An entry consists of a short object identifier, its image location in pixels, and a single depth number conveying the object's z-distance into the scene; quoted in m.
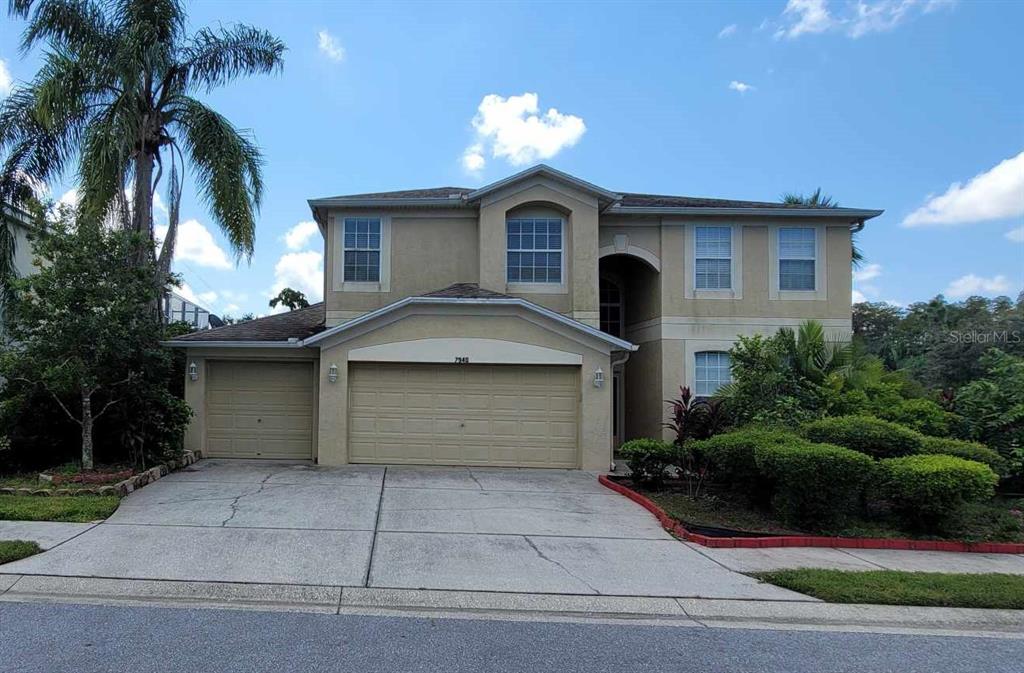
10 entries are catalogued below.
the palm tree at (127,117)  14.03
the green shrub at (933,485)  8.84
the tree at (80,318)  10.78
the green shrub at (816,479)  9.04
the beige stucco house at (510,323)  13.89
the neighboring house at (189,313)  25.50
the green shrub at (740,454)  10.12
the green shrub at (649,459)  11.61
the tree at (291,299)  43.72
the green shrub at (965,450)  9.91
